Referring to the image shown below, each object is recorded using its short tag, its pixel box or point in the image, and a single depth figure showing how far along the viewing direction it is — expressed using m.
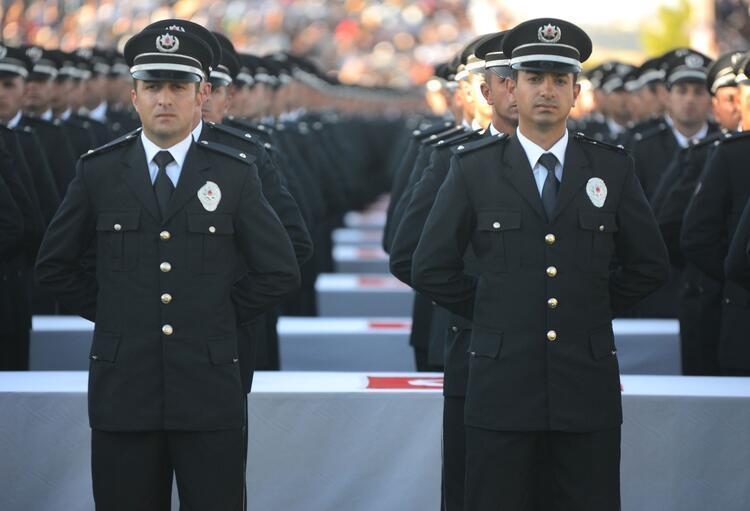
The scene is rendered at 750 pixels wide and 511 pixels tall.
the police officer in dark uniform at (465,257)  11.98
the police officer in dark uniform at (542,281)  10.32
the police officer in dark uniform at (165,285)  10.37
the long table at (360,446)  13.45
